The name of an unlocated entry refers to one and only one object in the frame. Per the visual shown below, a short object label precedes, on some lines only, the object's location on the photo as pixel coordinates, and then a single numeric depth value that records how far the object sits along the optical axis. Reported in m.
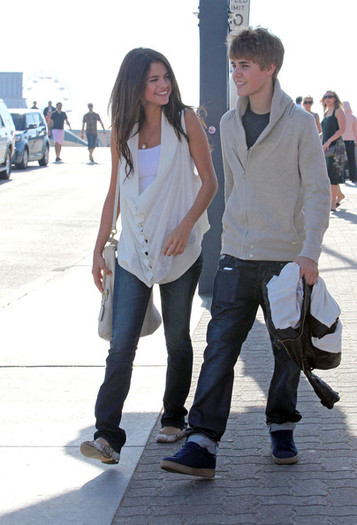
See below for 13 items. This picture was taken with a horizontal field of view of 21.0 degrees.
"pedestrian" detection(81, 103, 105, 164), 30.98
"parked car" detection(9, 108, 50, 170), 27.44
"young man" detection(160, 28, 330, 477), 4.01
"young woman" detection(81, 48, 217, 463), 4.21
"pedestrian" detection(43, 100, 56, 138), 39.49
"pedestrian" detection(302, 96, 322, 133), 18.42
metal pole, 8.17
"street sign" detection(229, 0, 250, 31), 8.78
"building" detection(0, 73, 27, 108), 141.27
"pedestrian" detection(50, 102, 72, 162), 31.73
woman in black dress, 14.98
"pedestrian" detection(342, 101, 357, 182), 17.20
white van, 23.17
